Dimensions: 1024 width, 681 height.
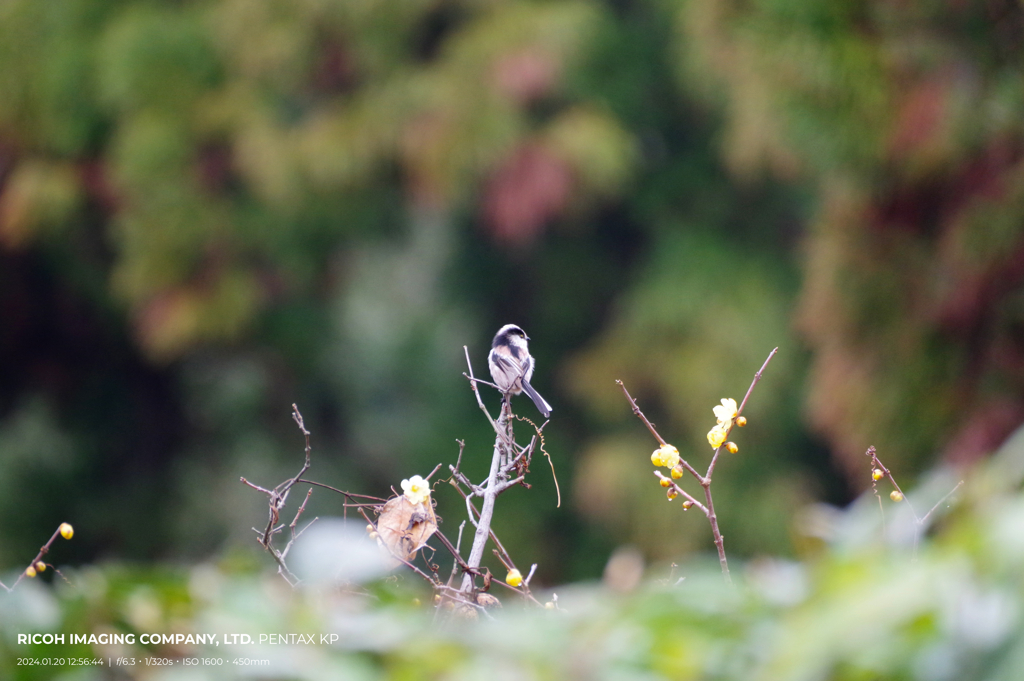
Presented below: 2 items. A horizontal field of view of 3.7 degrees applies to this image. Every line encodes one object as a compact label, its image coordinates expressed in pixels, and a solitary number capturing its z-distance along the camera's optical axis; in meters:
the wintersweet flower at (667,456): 13.45
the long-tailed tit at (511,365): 13.81
